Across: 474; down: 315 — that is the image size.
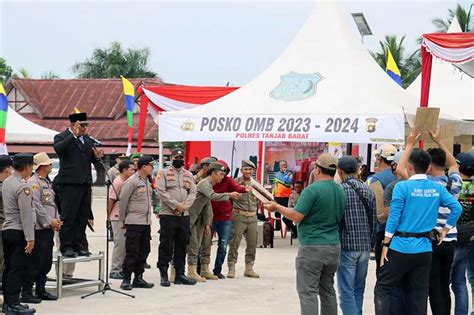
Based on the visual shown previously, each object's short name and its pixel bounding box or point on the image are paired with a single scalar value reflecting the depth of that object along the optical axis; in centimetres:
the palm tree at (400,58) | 5328
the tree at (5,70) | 7168
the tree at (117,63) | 6081
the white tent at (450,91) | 2498
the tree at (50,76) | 6863
